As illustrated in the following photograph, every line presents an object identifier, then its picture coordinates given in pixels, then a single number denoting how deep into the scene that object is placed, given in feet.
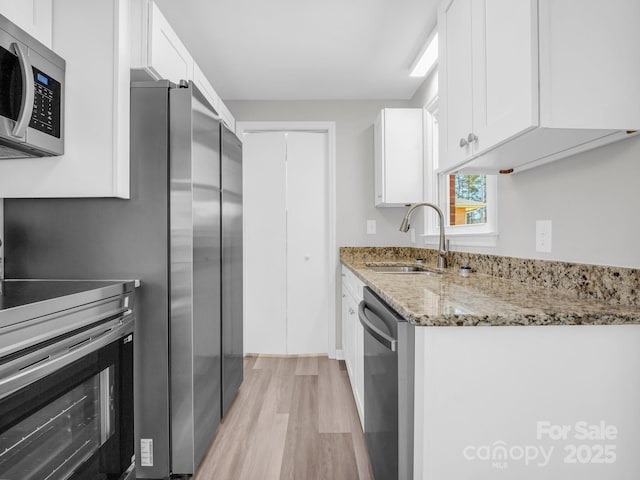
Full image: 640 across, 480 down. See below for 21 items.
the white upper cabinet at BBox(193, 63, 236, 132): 7.51
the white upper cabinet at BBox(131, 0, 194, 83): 5.29
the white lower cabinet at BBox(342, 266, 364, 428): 6.58
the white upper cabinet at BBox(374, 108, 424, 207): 9.77
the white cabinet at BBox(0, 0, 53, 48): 4.39
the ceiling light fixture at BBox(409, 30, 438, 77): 7.64
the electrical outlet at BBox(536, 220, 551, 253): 4.74
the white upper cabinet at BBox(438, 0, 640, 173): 3.18
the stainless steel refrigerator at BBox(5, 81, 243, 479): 5.09
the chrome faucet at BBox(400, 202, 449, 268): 7.51
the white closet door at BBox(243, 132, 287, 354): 11.23
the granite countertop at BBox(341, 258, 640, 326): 3.06
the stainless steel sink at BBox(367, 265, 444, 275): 8.30
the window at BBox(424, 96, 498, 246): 6.43
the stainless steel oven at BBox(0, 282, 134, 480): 3.05
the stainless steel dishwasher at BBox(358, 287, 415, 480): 3.33
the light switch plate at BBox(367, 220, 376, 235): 11.10
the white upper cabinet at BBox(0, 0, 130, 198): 4.95
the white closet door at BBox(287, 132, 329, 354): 11.26
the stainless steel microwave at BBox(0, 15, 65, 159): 4.01
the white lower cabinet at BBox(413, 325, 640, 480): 3.07
